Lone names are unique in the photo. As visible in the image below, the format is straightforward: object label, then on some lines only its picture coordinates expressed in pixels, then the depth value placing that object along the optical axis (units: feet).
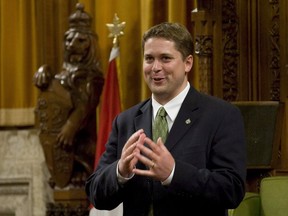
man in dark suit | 16.28
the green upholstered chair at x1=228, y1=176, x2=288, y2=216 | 24.06
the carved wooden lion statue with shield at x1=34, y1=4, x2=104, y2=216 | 34.40
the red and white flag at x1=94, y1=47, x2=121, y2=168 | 33.91
